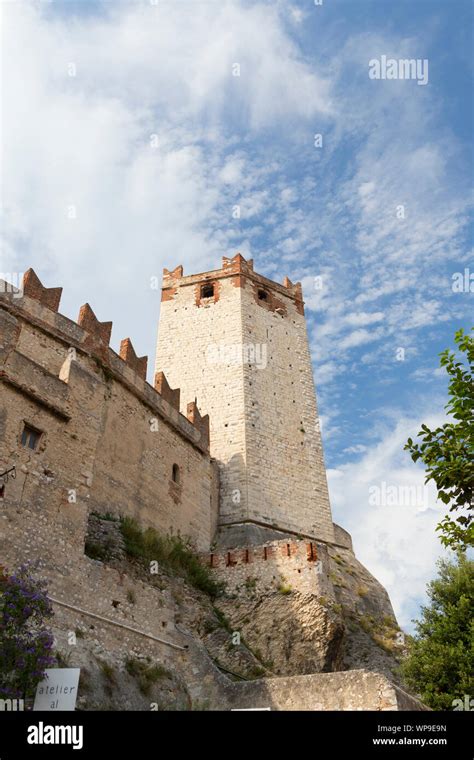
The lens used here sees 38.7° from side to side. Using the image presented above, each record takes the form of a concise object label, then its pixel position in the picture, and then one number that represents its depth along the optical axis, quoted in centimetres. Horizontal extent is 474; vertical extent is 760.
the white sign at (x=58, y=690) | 907
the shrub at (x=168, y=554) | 1508
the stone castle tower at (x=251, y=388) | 2333
